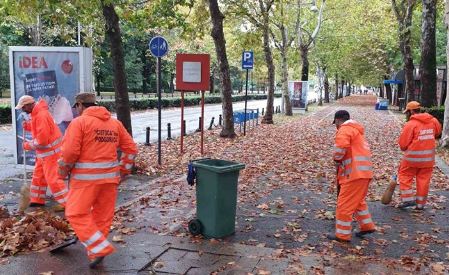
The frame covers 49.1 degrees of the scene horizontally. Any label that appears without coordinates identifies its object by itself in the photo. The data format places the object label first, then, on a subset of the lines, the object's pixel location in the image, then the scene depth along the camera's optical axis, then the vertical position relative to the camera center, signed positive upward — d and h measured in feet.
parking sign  58.90 +3.59
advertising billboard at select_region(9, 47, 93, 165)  29.96 +0.61
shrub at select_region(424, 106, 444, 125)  58.08 -2.56
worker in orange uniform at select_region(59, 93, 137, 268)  16.17 -2.79
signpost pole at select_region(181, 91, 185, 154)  44.01 -3.67
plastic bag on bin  20.57 -3.60
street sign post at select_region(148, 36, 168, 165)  37.63 +3.14
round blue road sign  37.63 +3.21
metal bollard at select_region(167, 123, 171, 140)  58.70 -5.46
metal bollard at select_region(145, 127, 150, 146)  52.45 -5.35
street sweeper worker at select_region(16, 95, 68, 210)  23.08 -2.64
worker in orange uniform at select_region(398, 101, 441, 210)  25.14 -3.20
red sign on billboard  42.42 +1.43
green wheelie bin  19.75 -4.48
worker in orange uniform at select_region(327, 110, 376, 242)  19.75 -3.25
